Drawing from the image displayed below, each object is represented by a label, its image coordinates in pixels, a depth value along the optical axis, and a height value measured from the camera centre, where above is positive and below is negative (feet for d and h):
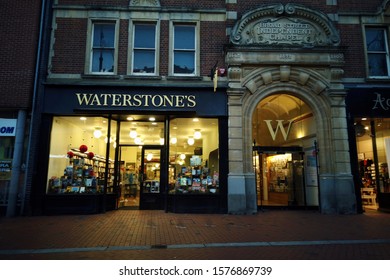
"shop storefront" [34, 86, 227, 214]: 35.55 +4.47
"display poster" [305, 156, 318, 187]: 38.37 +1.65
